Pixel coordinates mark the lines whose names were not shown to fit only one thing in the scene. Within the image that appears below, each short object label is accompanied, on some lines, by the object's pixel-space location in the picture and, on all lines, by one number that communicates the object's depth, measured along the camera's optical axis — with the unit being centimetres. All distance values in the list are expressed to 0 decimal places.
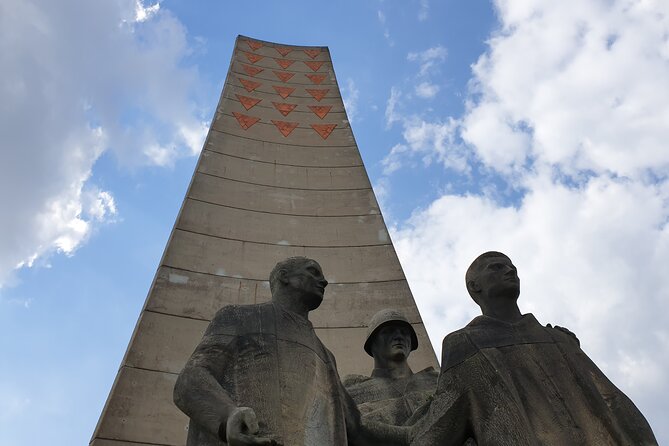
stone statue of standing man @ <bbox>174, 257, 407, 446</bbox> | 333
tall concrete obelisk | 741
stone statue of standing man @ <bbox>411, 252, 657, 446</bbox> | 326
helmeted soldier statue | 542
